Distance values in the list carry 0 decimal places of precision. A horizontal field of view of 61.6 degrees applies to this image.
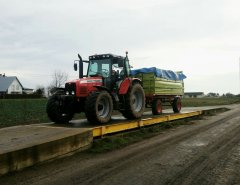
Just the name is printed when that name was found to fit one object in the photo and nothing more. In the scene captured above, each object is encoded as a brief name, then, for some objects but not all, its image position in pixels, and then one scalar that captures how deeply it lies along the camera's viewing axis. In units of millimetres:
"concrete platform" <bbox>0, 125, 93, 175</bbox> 3852
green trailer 9160
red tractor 6219
